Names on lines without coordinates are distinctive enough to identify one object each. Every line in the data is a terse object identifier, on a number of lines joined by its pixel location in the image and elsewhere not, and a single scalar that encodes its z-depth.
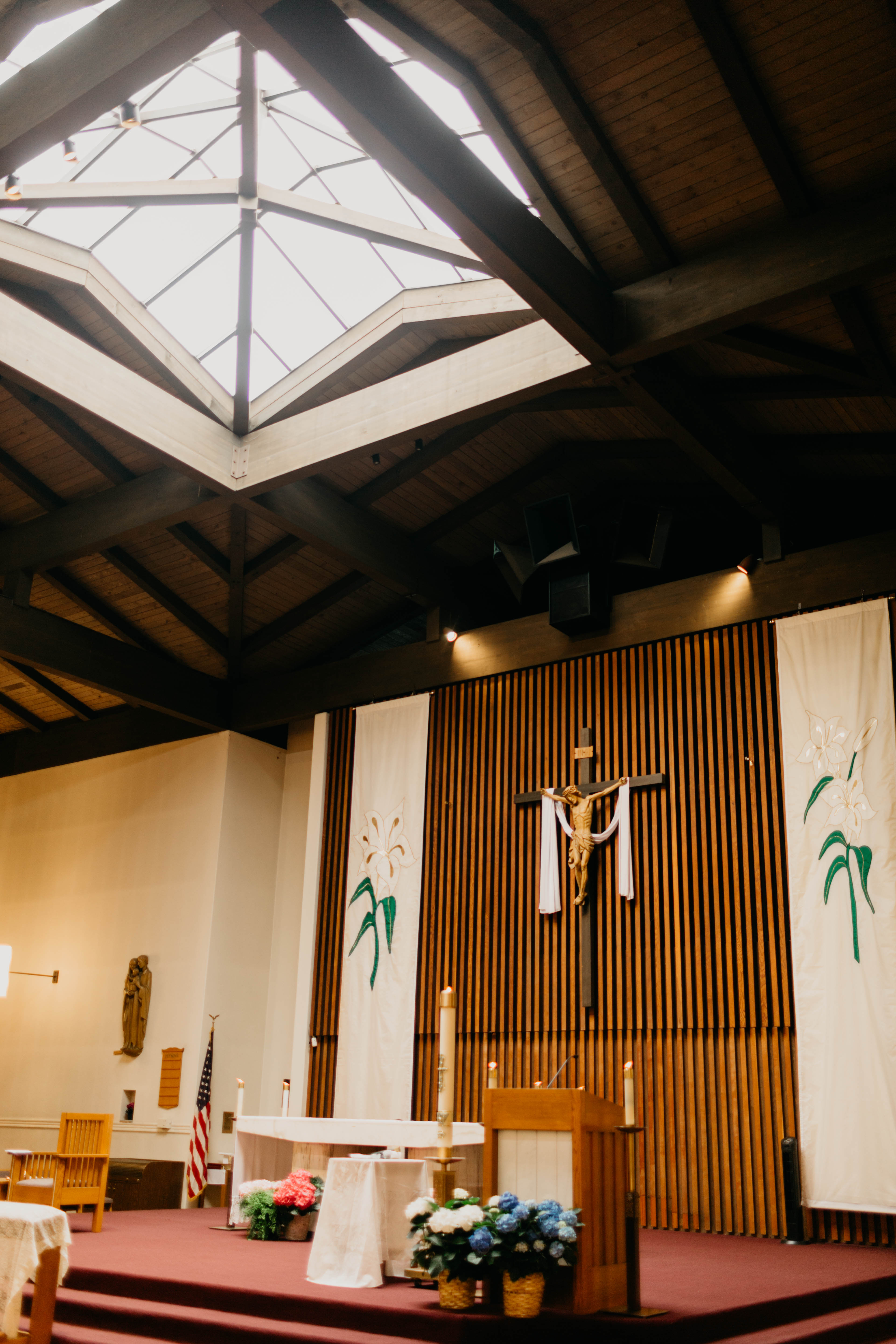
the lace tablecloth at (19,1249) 3.96
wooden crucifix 8.47
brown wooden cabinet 9.73
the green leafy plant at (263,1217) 6.77
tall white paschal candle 4.37
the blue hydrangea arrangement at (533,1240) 4.15
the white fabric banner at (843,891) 7.11
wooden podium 4.30
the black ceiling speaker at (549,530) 9.01
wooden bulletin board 10.34
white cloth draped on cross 8.51
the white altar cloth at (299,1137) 6.16
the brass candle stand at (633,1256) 4.32
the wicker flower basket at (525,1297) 4.17
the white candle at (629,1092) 4.64
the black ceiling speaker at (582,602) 9.05
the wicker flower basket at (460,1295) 4.36
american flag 9.42
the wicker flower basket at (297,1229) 6.80
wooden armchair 7.22
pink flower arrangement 6.64
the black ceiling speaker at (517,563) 9.25
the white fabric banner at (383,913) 9.35
